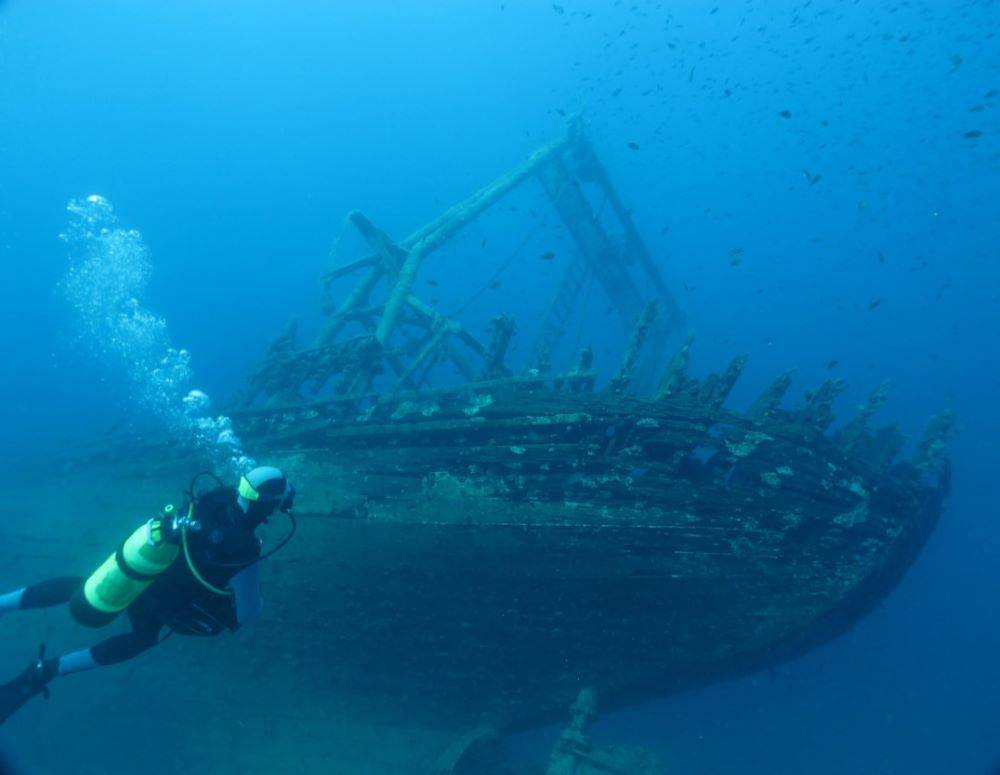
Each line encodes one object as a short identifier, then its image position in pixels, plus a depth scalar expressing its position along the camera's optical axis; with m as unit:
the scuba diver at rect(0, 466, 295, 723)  3.65
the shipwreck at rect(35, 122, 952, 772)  5.29
